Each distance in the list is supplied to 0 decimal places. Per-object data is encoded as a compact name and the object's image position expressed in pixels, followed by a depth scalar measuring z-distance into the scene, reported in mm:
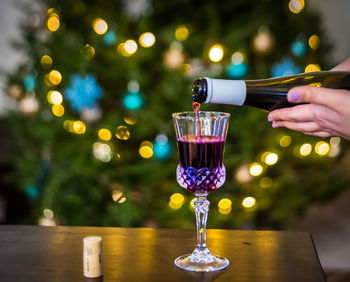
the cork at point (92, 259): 1006
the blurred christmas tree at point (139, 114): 2439
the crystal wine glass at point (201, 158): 1108
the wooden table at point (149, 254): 1021
